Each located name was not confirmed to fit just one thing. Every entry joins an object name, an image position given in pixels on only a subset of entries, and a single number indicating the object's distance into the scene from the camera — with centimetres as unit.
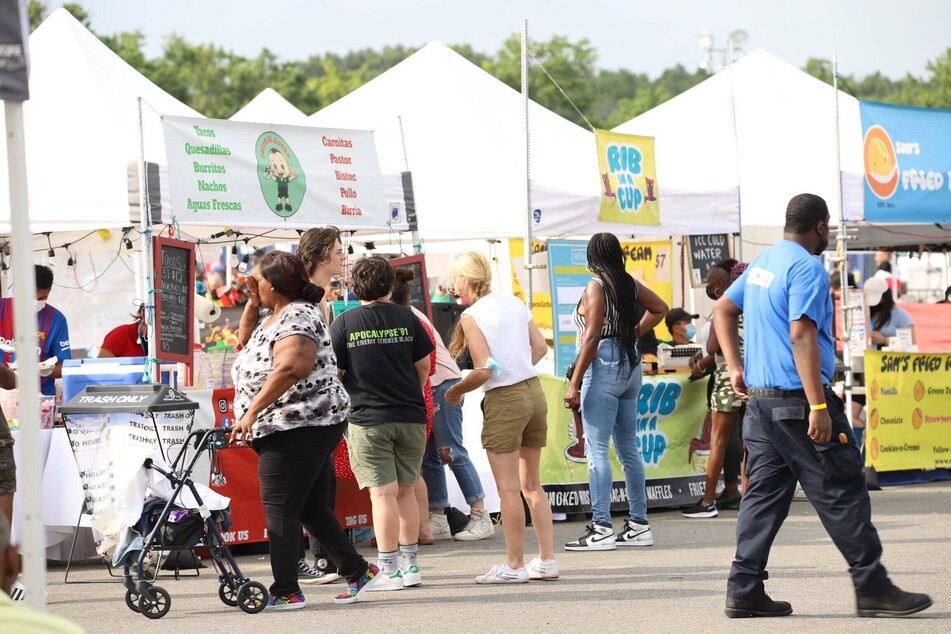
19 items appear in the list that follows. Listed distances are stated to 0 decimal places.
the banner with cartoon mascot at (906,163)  2339
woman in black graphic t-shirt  1348
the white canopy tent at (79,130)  2161
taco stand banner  1798
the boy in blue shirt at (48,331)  1873
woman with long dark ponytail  1689
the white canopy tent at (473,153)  2520
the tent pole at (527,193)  2227
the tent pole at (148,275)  1714
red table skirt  1672
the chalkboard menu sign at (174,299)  1744
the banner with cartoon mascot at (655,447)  2006
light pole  5995
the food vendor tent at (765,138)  3062
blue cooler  1661
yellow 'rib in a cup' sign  2387
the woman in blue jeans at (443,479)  1825
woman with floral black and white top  1227
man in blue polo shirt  1136
